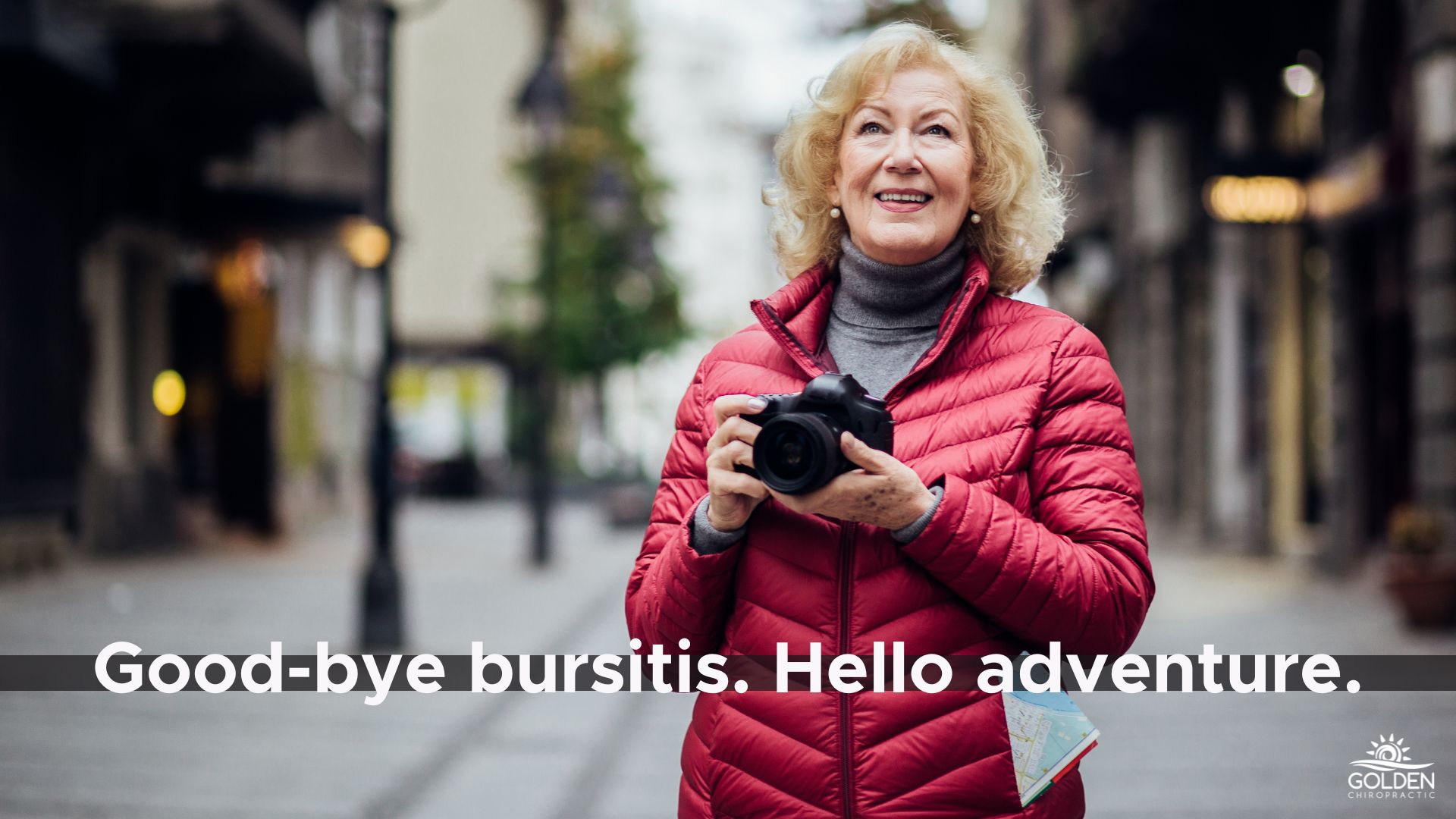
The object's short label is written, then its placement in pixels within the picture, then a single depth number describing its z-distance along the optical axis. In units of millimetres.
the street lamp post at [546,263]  17562
